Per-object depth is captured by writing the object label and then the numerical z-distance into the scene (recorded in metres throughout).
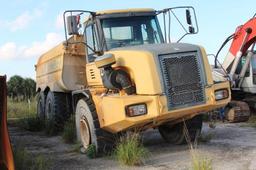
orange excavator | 10.64
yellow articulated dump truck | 6.04
